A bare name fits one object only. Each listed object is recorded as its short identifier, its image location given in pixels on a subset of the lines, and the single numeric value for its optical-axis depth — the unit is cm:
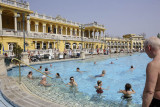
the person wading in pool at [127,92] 564
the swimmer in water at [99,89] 635
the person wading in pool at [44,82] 691
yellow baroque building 2058
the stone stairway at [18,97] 387
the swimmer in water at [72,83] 724
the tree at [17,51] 1292
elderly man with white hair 158
